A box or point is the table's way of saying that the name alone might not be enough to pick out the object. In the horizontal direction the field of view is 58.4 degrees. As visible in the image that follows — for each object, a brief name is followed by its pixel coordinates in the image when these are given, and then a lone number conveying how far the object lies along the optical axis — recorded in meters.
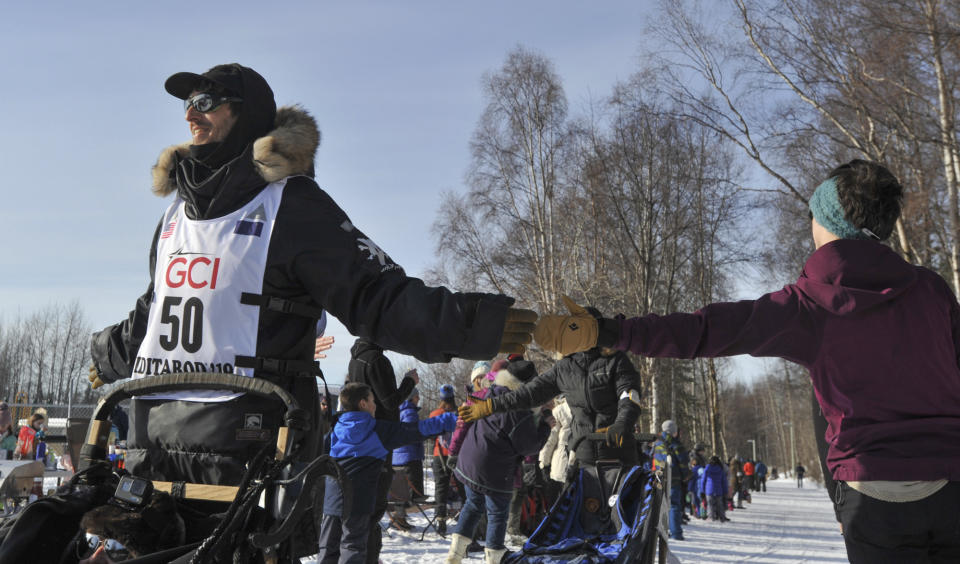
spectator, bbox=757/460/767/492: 37.15
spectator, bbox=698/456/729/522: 16.50
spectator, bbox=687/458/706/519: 18.38
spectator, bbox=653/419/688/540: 11.63
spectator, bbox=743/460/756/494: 27.53
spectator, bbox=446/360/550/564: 6.69
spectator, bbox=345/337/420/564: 6.39
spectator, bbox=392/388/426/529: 9.80
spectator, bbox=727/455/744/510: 22.52
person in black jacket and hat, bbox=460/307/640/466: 6.50
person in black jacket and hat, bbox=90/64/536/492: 2.35
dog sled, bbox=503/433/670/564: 4.21
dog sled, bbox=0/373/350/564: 1.94
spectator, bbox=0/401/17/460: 11.54
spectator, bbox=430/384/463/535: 10.26
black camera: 2.01
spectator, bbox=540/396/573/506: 9.18
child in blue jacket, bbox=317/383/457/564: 5.69
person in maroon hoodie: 2.49
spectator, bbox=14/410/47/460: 12.16
